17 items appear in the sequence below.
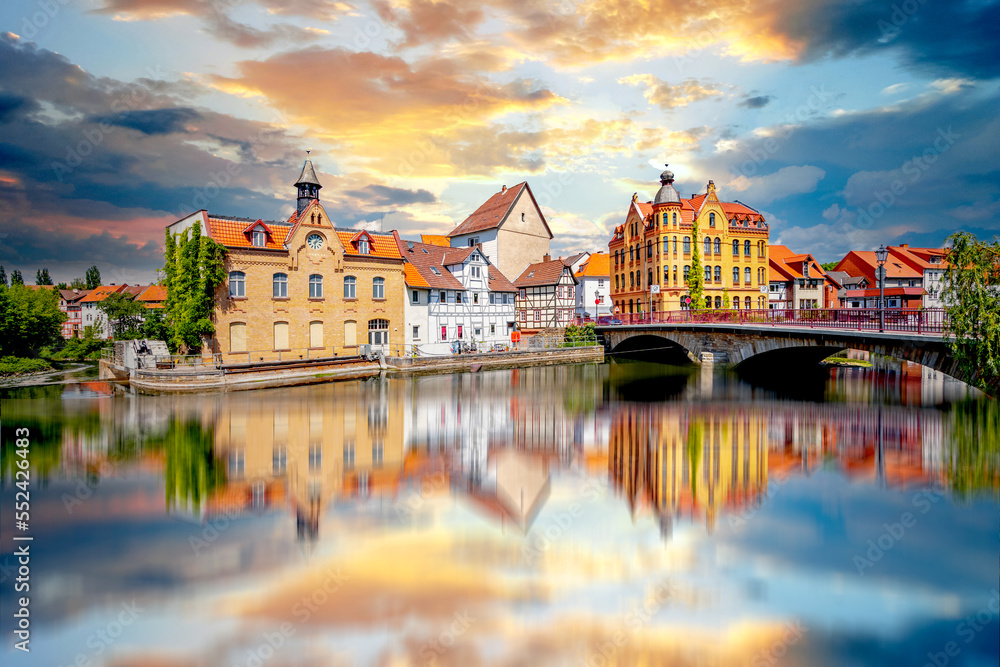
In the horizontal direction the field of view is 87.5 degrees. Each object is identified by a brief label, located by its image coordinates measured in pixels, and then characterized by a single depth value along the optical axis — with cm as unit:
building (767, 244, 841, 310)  5853
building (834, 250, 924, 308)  6106
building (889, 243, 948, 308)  6172
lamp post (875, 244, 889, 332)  1933
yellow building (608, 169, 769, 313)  4838
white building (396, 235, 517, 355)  3819
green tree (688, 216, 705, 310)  4797
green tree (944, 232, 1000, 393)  1513
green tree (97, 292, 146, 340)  5459
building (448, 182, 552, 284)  5644
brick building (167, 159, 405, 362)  3012
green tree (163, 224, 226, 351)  2848
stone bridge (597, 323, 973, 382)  1848
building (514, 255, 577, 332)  5119
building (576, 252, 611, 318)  6284
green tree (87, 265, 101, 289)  10278
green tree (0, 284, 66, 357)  3422
